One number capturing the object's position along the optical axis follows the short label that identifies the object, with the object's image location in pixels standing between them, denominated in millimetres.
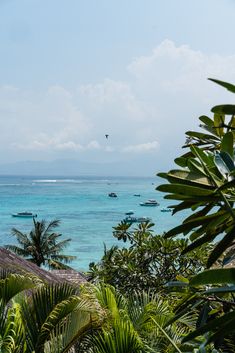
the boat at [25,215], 60250
